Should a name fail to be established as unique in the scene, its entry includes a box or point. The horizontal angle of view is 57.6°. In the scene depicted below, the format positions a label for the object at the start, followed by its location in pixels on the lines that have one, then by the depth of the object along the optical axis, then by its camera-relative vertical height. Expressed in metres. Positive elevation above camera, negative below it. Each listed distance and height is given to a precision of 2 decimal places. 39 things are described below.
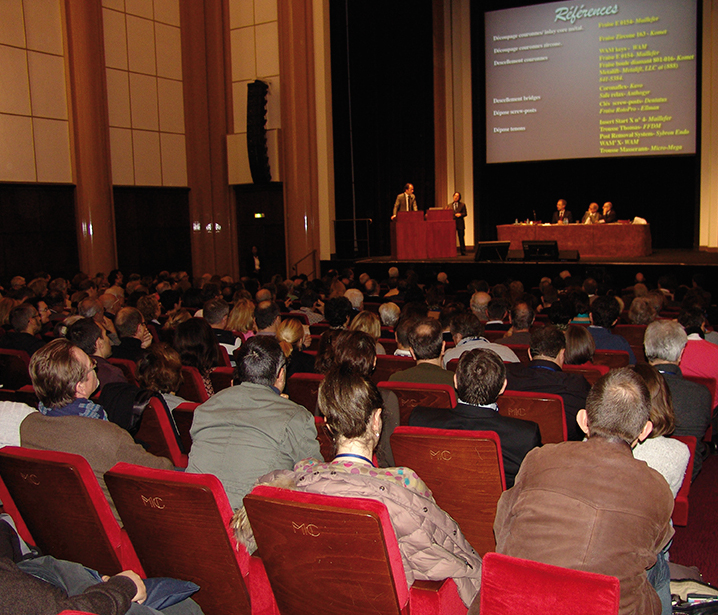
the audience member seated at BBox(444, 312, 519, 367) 3.68 -0.63
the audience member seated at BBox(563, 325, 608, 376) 3.57 -0.63
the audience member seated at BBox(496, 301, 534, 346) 4.39 -0.61
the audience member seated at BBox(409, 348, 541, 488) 2.29 -0.66
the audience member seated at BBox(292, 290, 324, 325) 5.87 -0.66
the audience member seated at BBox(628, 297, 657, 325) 4.96 -0.62
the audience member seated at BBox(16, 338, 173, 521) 2.12 -0.60
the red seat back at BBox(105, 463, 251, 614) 1.68 -0.78
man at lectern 11.68 +0.61
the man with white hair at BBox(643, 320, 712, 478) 2.92 -0.80
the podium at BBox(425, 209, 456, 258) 11.55 +0.07
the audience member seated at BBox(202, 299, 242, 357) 4.64 -0.60
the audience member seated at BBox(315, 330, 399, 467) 2.68 -0.61
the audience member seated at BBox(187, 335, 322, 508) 2.15 -0.66
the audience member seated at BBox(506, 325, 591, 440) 2.96 -0.67
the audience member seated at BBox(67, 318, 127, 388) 3.39 -0.55
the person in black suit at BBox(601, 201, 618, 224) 11.10 +0.28
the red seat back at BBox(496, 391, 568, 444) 2.75 -0.76
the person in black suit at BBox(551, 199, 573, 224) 11.45 +0.30
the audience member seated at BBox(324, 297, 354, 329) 4.73 -0.53
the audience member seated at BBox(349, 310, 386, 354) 4.21 -0.56
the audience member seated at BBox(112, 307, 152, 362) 4.28 -0.61
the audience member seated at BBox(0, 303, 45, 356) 4.40 -0.60
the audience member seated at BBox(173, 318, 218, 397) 3.69 -0.59
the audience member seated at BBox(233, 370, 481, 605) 1.65 -0.65
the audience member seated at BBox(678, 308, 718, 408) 3.66 -0.73
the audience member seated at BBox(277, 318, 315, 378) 3.78 -0.65
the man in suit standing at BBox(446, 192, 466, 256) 11.82 +0.34
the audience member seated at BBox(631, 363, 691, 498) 2.23 -0.75
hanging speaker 11.70 +2.05
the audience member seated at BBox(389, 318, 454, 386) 3.18 -0.61
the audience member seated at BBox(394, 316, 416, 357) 3.78 -0.61
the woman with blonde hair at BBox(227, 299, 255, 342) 5.00 -0.61
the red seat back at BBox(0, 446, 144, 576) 1.83 -0.77
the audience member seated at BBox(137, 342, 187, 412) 3.13 -0.62
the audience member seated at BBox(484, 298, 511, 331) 5.09 -0.64
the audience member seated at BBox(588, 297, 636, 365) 4.28 -0.65
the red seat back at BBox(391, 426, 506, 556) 2.06 -0.77
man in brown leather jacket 1.51 -0.67
